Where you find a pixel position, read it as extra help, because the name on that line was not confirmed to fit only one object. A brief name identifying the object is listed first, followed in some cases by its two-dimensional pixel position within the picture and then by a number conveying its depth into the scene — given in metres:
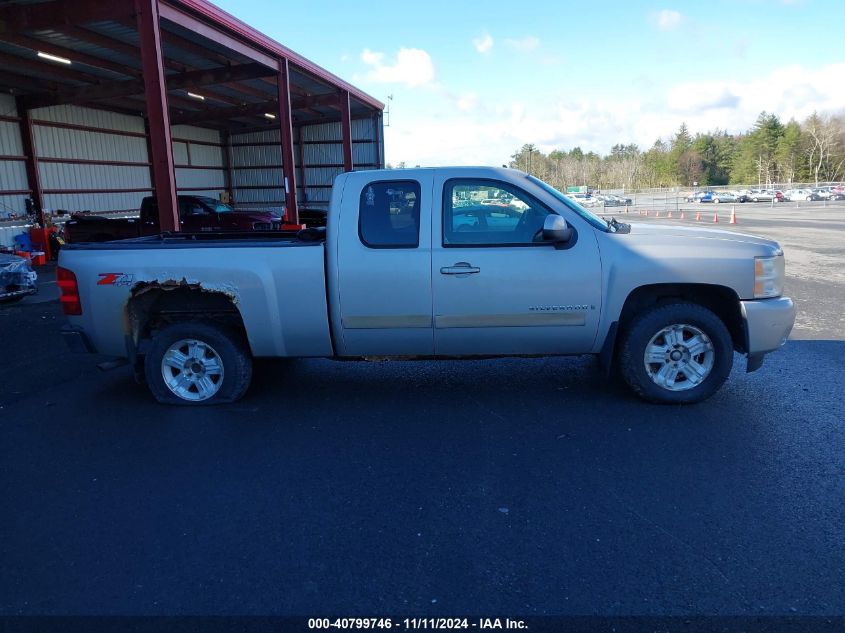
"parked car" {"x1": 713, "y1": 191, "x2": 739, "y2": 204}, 65.38
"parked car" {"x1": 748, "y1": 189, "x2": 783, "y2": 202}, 64.12
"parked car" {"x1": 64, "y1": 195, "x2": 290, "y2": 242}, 18.62
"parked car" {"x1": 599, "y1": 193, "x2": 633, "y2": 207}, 53.59
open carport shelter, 12.35
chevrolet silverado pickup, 4.98
